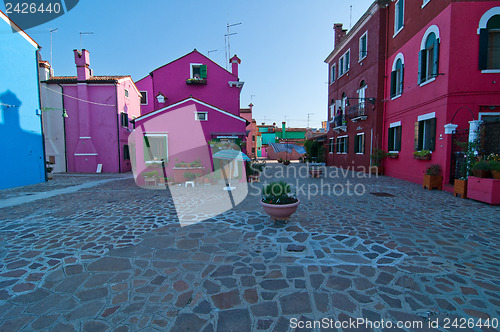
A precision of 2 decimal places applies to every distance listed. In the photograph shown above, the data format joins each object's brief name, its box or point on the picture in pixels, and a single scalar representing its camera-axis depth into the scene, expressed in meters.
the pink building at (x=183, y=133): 12.36
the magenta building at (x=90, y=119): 18.28
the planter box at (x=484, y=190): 6.91
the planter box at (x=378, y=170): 14.61
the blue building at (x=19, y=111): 10.63
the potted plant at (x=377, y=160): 14.38
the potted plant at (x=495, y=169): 6.98
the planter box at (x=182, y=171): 11.72
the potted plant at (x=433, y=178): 9.48
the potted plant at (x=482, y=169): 7.30
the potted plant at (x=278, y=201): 5.25
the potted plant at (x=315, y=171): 14.20
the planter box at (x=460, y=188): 7.94
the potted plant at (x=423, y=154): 10.26
